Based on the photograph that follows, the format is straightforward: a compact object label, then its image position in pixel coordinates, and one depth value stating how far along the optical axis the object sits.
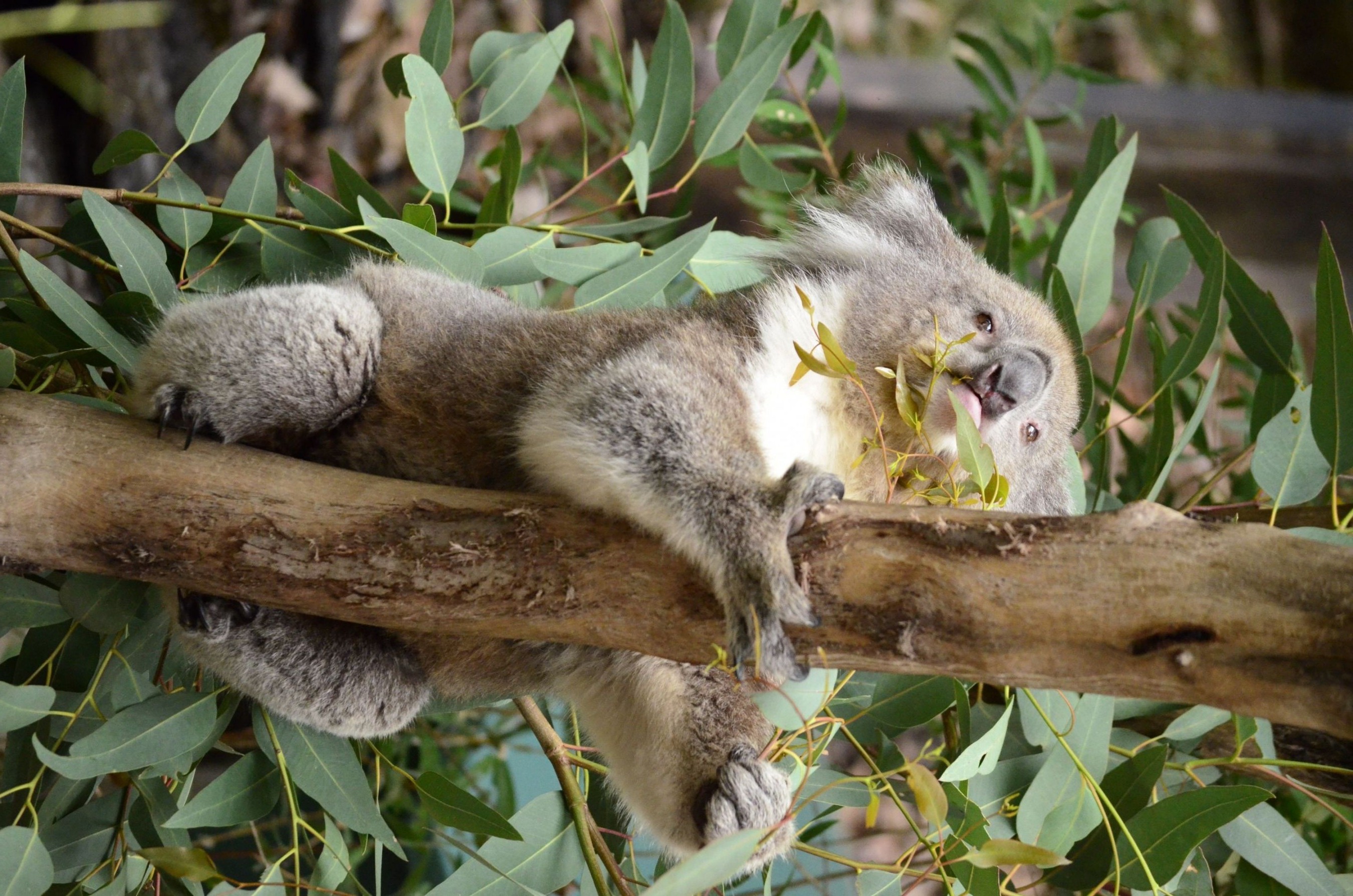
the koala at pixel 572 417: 4.70
